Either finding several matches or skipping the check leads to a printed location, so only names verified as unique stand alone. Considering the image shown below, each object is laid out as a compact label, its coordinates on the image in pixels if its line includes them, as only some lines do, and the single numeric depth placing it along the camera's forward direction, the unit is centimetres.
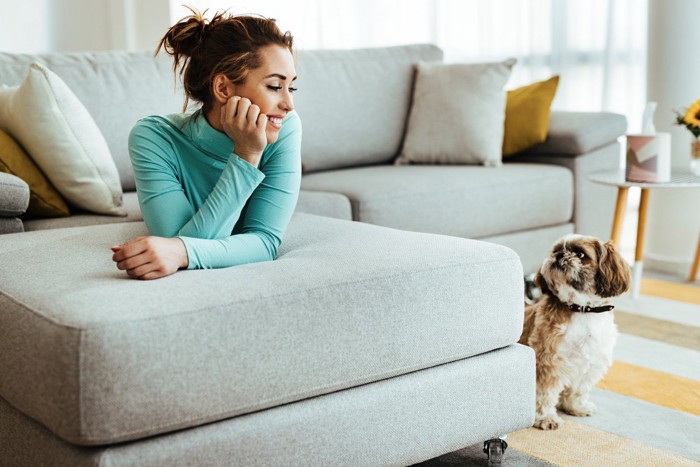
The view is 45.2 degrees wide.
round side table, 325
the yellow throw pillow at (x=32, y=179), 229
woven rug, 188
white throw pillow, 232
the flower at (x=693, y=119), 314
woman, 173
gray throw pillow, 344
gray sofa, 131
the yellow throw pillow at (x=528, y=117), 347
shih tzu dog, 202
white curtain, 418
